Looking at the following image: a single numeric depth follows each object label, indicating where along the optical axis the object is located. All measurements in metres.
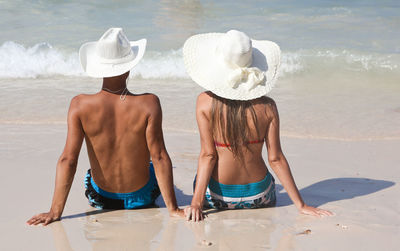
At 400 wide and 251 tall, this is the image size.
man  5.35
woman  5.35
